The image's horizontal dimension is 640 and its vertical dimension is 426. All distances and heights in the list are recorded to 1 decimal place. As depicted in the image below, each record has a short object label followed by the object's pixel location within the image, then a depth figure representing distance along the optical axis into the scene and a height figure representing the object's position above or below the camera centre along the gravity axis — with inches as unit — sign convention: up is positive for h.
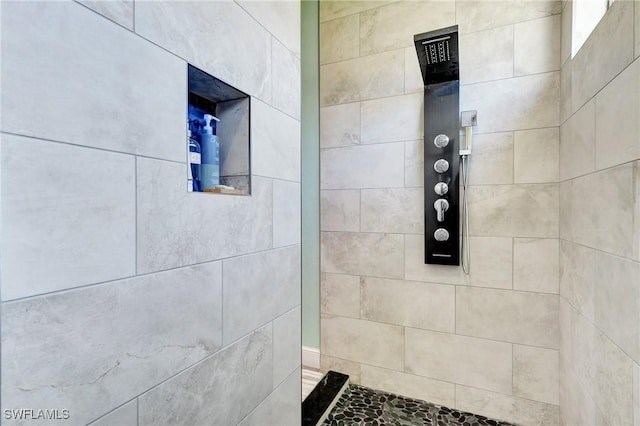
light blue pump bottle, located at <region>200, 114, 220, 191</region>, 34.2 +6.3
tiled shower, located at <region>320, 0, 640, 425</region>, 39.6 -1.1
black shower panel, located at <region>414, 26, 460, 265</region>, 65.7 +9.8
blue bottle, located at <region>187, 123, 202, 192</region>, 32.7 +5.1
